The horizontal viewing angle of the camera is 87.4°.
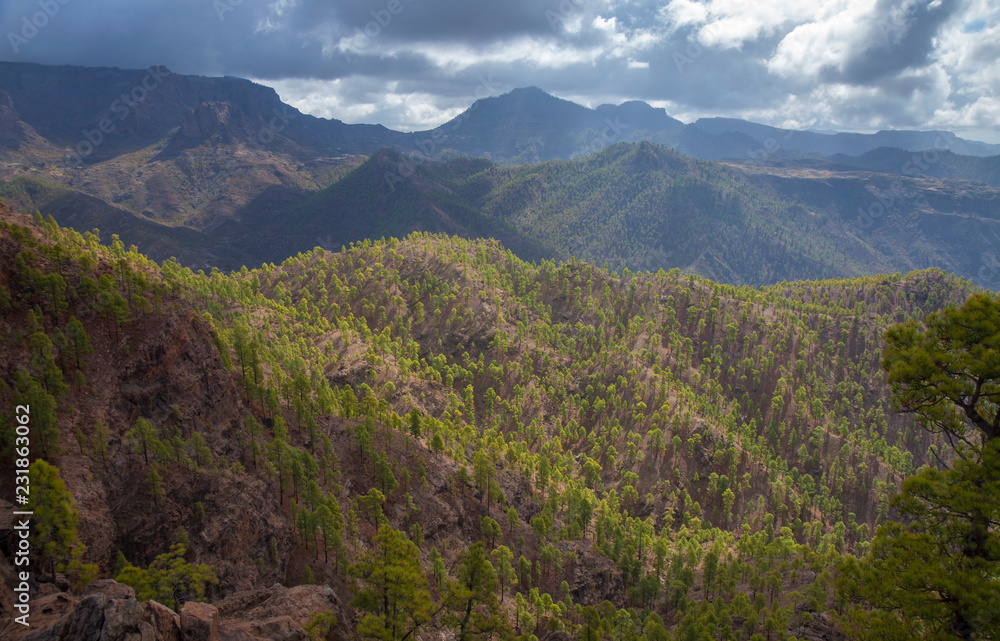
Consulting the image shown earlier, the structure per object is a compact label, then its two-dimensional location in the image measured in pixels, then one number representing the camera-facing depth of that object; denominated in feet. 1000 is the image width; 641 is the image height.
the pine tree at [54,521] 162.09
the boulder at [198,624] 129.80
